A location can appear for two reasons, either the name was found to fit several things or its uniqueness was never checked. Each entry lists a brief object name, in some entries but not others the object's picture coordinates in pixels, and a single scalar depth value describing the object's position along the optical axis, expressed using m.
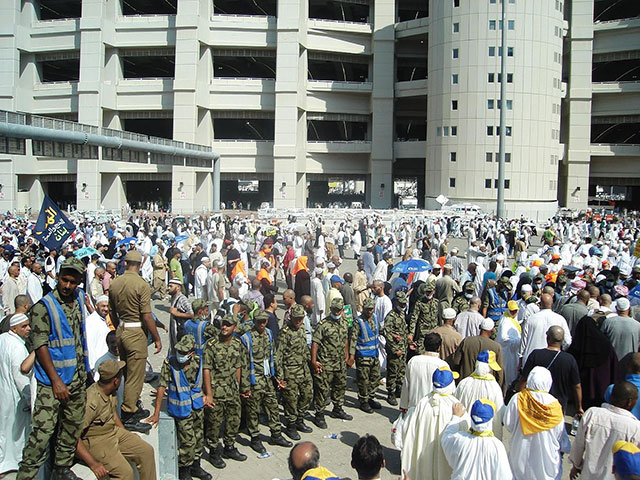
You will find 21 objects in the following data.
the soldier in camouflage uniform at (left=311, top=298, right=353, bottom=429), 7.75
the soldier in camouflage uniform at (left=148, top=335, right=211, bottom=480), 6.10
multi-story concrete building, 48.19
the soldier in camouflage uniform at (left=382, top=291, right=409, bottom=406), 8.50
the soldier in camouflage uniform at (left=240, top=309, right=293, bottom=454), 7.05
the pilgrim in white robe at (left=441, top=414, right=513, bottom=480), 4.45
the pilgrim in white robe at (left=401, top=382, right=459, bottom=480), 5.30
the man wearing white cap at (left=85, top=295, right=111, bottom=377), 7.69
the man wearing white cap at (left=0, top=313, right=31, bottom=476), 5.93
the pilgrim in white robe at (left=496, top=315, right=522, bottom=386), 8.42
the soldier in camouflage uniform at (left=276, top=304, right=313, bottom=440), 7.40
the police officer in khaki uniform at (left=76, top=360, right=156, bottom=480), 4.82
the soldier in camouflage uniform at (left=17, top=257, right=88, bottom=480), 4.79
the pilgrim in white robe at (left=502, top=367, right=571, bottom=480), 5.20
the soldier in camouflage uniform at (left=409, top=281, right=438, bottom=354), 9.03
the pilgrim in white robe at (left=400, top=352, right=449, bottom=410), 6.29
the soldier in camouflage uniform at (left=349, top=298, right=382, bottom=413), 8.19
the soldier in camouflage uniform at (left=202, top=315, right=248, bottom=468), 6.64
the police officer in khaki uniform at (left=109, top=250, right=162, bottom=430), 6.82
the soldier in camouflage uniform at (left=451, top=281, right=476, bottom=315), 9.67
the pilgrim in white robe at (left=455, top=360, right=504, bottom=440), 5.74
